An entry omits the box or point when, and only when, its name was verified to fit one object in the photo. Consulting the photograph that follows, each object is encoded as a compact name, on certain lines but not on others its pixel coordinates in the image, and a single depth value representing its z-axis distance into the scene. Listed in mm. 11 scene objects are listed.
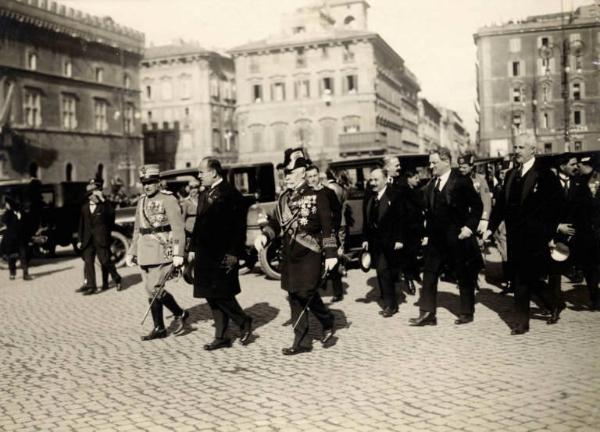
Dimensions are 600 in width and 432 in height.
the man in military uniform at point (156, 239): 7621
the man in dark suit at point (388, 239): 8484
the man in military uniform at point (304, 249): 6613
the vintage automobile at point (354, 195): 12242
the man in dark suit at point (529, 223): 7078
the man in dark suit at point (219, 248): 6930
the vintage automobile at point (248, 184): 13382
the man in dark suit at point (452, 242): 7578
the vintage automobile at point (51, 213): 17250
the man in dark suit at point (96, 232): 11984
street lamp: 11412
